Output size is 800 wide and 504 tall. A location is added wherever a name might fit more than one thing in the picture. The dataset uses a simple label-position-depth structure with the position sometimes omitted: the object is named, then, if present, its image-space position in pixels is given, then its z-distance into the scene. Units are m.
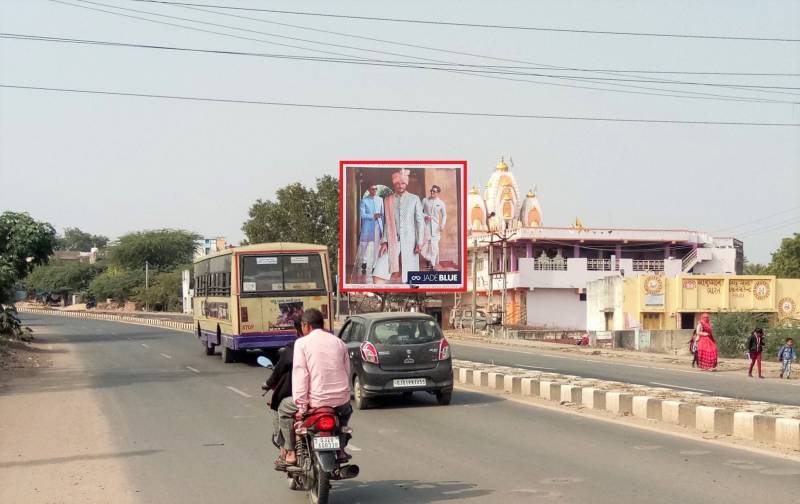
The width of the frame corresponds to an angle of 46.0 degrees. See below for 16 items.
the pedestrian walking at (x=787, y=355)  25.67
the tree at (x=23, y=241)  41.12
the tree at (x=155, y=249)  123.75
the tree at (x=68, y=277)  135.00
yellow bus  25.69
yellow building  48.50
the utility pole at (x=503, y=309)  55.72
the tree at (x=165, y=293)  109.00
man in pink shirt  8.09
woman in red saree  27.95
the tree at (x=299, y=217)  68.75
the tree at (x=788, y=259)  65.62
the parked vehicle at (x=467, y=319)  55.36
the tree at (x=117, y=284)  117.06
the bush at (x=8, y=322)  37.91
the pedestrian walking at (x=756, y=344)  25.91
